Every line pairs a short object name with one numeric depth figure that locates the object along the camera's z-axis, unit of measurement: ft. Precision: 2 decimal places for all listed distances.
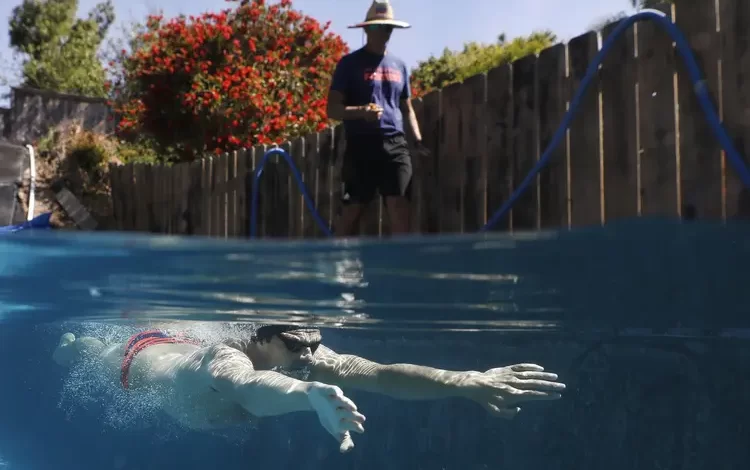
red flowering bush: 42.24
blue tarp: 20.12
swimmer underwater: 16.30
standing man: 20.17
